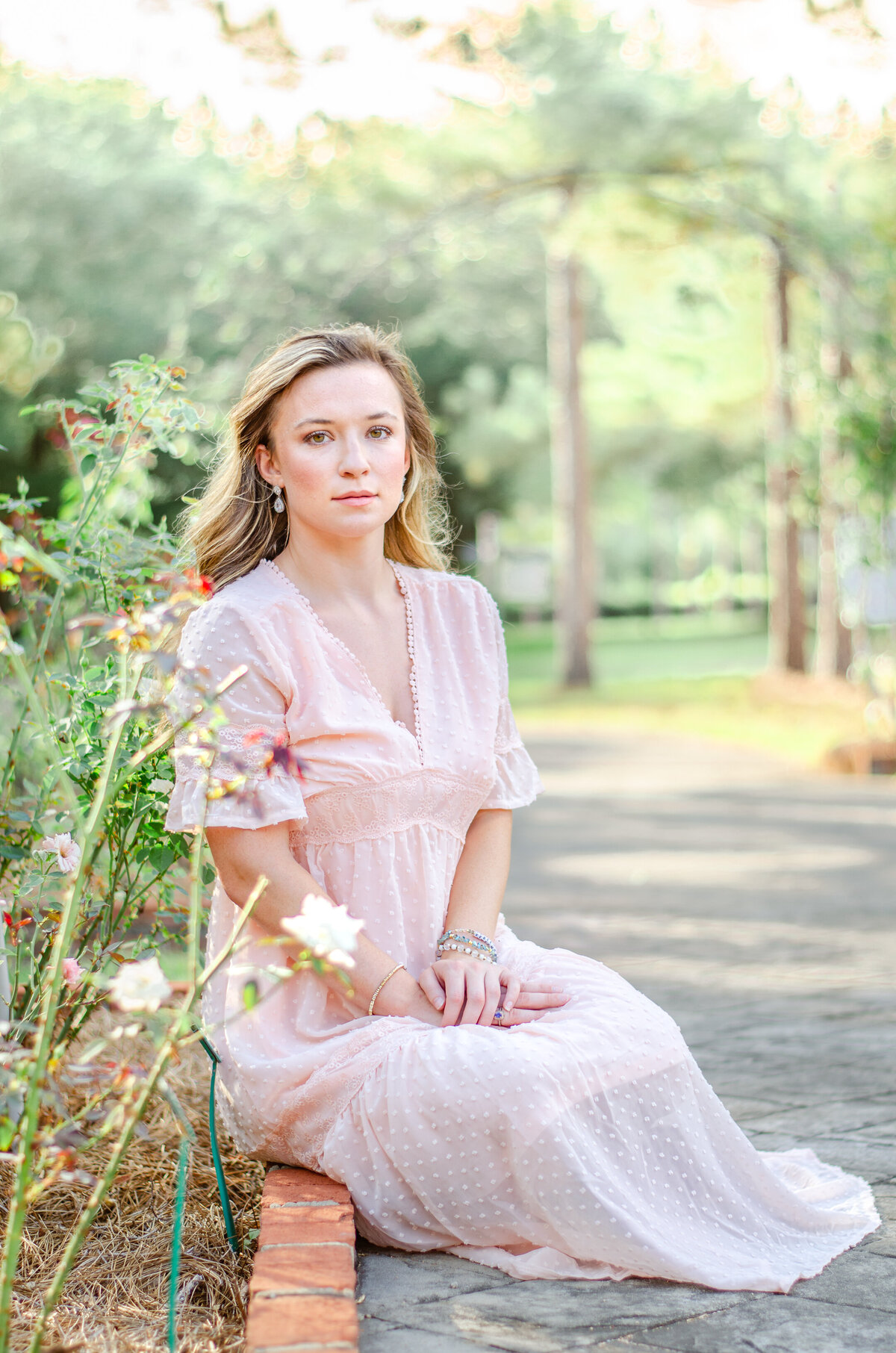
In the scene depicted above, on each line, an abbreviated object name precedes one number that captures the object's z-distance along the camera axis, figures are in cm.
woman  231
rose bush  248
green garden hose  238
